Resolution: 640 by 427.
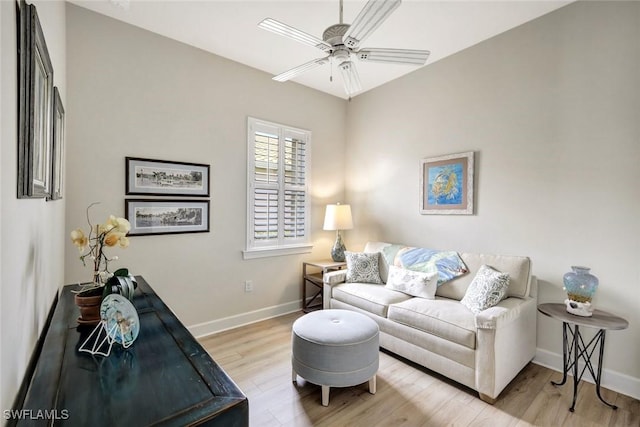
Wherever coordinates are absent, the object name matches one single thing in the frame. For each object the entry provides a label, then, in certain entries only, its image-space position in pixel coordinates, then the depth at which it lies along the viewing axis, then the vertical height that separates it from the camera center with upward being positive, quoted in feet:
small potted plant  4.39 -1.09
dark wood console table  2.47 -1.75
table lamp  12.44 -0.46
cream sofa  6.68 -2.90
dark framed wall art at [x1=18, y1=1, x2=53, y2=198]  2.83 +1.05
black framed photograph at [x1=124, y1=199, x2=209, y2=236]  8.77 -0.28
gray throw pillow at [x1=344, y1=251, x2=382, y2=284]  10.78 -2.10
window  11.22 +0.81
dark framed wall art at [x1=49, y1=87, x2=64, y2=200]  4.97 +1.02
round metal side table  6.42 -2.92
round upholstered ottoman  6.55 -3.22
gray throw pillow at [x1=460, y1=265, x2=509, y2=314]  7.61 -2.00
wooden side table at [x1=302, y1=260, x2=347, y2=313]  12.17 -2.82
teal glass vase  6.80 -1.58
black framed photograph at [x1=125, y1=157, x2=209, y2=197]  8.72 +0.92
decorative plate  3.61 -1.40
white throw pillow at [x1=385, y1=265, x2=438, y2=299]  9.09 -2.21
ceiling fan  5.08 +3.43
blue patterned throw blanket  9.26 -1.60
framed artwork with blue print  10.00 +1.03
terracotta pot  4.39 -1.54
